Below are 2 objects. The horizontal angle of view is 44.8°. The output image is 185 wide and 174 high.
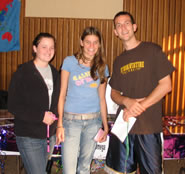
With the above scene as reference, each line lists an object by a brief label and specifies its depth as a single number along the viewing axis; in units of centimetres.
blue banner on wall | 487
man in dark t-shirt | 171
